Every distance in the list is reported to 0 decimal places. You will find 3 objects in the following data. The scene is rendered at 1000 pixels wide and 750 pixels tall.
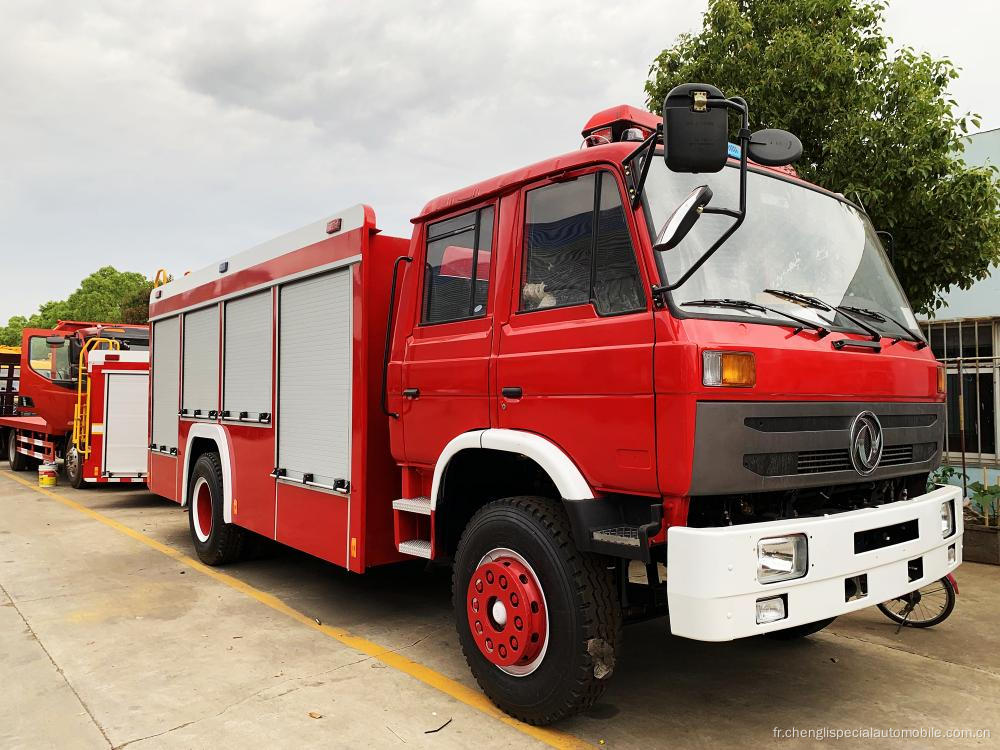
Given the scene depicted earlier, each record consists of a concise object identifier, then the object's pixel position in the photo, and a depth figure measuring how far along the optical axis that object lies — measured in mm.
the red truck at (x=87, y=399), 11422
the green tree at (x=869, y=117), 6531
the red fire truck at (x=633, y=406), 2936
